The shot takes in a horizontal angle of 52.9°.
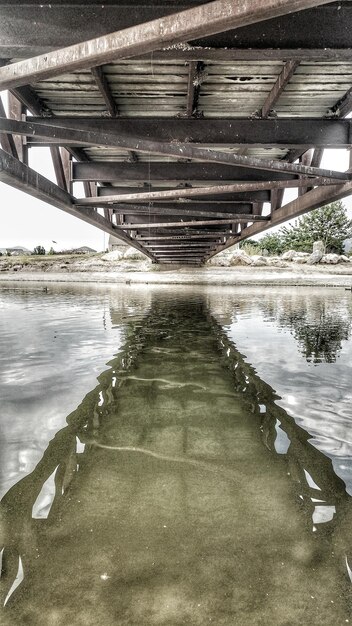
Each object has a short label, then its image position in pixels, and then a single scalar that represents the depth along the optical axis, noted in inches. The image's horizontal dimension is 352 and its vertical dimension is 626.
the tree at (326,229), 1689.2
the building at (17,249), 2841.0
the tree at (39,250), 1780.3
